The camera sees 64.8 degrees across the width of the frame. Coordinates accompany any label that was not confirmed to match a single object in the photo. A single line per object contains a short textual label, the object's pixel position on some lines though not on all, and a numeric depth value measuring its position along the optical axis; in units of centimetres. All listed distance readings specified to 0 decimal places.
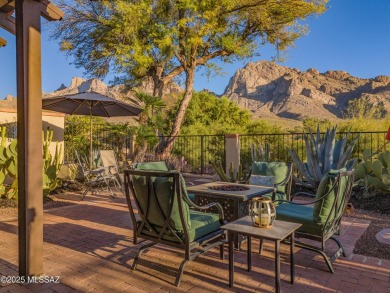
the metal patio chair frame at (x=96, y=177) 646
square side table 223
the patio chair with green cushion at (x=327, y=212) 277
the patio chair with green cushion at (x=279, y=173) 441
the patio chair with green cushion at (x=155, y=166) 380
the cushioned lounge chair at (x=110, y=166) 685
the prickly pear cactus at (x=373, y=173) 536
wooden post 250
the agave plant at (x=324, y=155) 572
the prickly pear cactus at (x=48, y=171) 563
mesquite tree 1104
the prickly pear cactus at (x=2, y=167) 524
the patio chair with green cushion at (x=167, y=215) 249
